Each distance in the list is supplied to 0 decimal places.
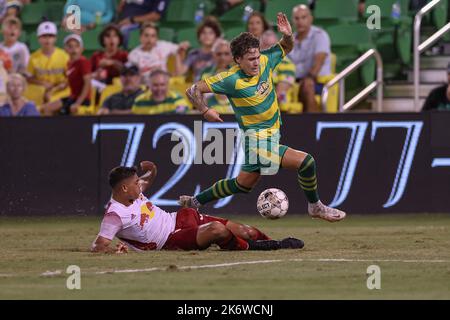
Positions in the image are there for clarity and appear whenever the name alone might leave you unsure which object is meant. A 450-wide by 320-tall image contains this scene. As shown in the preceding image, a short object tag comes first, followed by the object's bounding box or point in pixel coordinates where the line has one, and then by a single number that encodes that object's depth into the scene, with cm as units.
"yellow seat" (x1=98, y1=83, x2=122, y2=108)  1948
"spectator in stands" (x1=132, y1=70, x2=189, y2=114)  1833
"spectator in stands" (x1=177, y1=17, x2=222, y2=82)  1919
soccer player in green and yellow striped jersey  1326
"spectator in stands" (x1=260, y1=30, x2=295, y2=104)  1822
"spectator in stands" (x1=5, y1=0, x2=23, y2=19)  2178
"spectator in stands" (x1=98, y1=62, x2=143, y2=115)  1877
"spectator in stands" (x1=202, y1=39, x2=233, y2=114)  1819
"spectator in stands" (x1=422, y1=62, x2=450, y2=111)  1803
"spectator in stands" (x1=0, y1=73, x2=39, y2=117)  1869
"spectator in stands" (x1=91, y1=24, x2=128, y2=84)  2009
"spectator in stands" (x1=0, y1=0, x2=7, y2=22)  2211
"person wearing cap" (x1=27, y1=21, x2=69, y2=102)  2019
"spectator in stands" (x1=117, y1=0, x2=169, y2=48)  2138
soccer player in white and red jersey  1205
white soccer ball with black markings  1316
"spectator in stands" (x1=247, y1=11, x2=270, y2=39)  1872
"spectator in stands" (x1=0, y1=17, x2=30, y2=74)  2059
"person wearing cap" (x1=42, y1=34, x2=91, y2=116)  1962
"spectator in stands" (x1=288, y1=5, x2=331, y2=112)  1861
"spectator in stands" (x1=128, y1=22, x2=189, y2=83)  1973
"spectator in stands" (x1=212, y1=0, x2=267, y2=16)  2134
